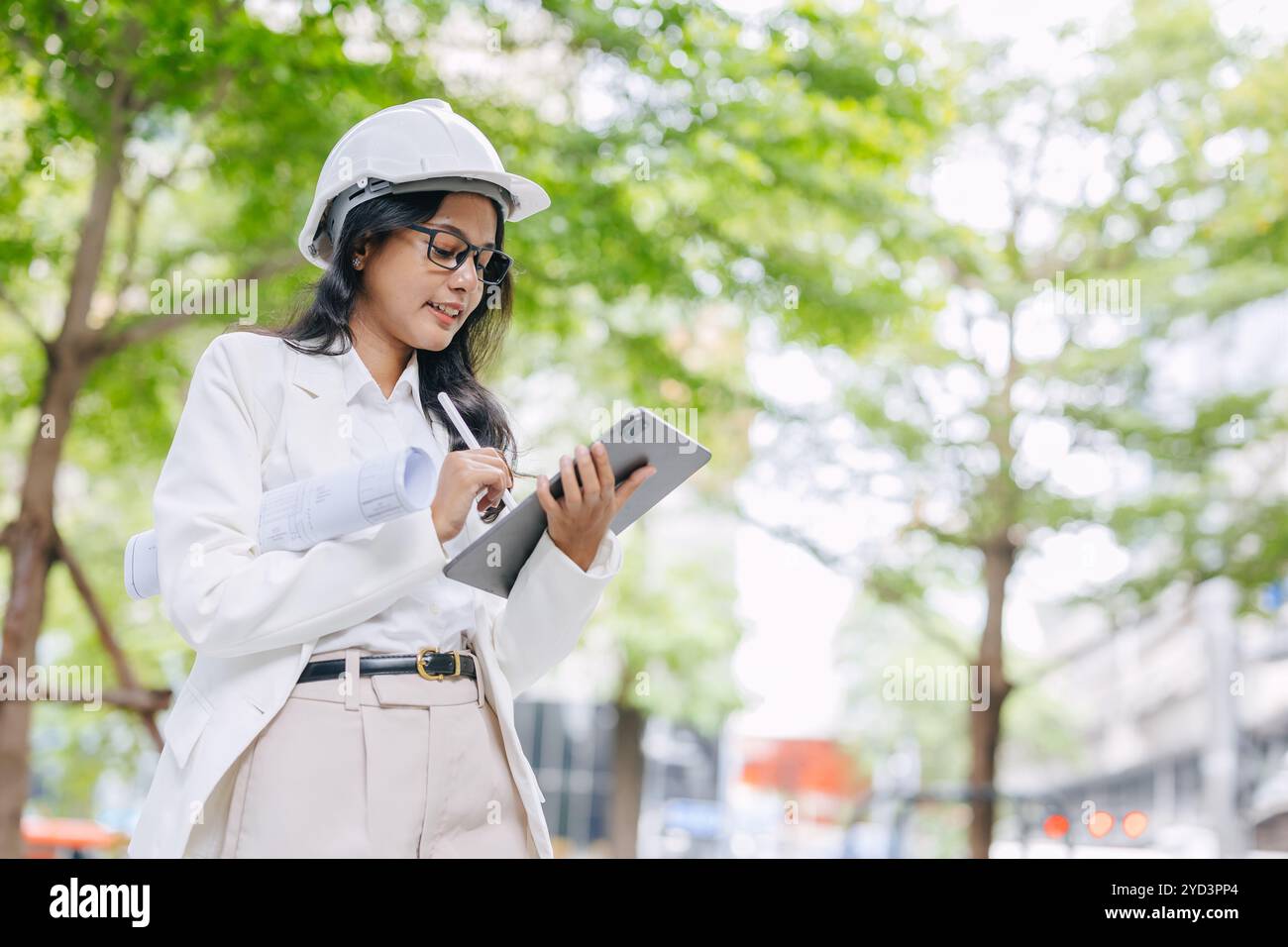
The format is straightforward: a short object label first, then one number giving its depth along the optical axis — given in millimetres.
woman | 1786
